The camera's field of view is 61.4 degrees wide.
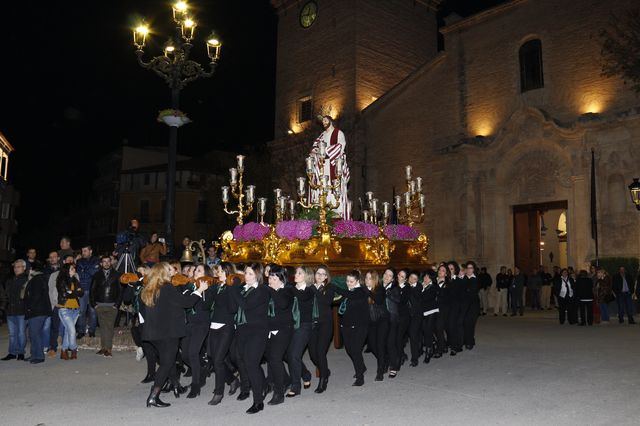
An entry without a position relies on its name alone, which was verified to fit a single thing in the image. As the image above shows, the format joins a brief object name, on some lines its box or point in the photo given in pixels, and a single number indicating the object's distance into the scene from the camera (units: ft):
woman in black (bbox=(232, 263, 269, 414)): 22.01
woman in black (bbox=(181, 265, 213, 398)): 24.06
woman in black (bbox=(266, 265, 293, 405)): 22.85
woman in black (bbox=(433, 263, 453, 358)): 34.60
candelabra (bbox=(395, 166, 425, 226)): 46.96
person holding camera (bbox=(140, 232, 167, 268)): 42.52
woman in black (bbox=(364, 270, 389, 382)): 27.84
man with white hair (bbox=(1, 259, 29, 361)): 33.01
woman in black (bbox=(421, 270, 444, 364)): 32.96
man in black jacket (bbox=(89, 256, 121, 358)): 34.32
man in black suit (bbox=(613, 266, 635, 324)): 54.54
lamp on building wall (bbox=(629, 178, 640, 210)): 58.23
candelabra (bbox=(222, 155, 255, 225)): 43.24
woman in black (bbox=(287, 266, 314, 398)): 24.25
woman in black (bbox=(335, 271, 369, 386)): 26.61
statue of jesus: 44.62
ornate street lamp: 40.47
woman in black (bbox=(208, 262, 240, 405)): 22.74
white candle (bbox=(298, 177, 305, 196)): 39.81
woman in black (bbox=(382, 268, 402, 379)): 28.66
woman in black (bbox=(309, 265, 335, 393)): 25.40
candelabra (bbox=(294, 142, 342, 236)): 38.78
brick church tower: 105.81
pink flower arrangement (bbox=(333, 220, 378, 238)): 39.93
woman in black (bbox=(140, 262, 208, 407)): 21.92
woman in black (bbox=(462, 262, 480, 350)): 36.68
